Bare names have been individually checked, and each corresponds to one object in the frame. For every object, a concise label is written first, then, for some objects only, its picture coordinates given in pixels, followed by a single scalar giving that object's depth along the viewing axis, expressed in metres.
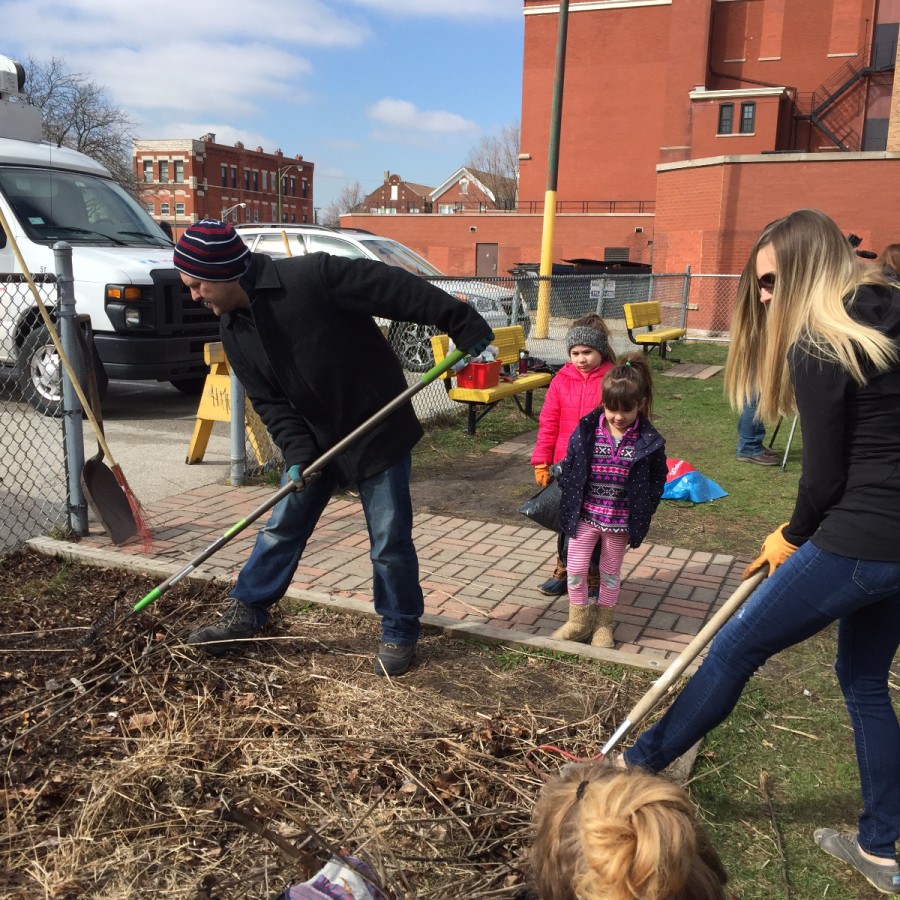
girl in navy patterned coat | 4.00
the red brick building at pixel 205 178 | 69.25
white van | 8.44
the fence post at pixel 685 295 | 19.60
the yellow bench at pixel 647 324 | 14.56
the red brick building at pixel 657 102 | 35.84
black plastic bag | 4.54
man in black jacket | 3.30
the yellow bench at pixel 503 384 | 8.46
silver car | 10.72
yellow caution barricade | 6.86
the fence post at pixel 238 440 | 6.56
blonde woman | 2.26
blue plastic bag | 6.66
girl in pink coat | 4.75
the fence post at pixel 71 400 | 5.06
